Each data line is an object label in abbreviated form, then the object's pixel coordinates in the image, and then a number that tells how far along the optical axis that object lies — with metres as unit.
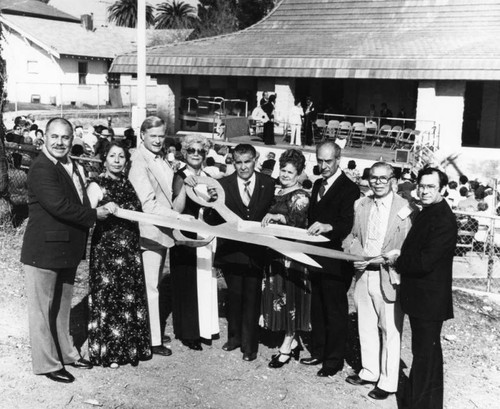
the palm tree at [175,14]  67.31
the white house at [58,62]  38.41
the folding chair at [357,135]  19.23
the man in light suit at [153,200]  5.45
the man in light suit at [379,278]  5.07
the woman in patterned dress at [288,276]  5.42
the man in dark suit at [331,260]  5.31
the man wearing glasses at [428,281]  4.65
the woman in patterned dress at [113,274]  5.27
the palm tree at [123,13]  71.06
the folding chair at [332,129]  19.41
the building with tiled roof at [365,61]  17.98
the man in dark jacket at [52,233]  4.89
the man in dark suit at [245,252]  5.59
